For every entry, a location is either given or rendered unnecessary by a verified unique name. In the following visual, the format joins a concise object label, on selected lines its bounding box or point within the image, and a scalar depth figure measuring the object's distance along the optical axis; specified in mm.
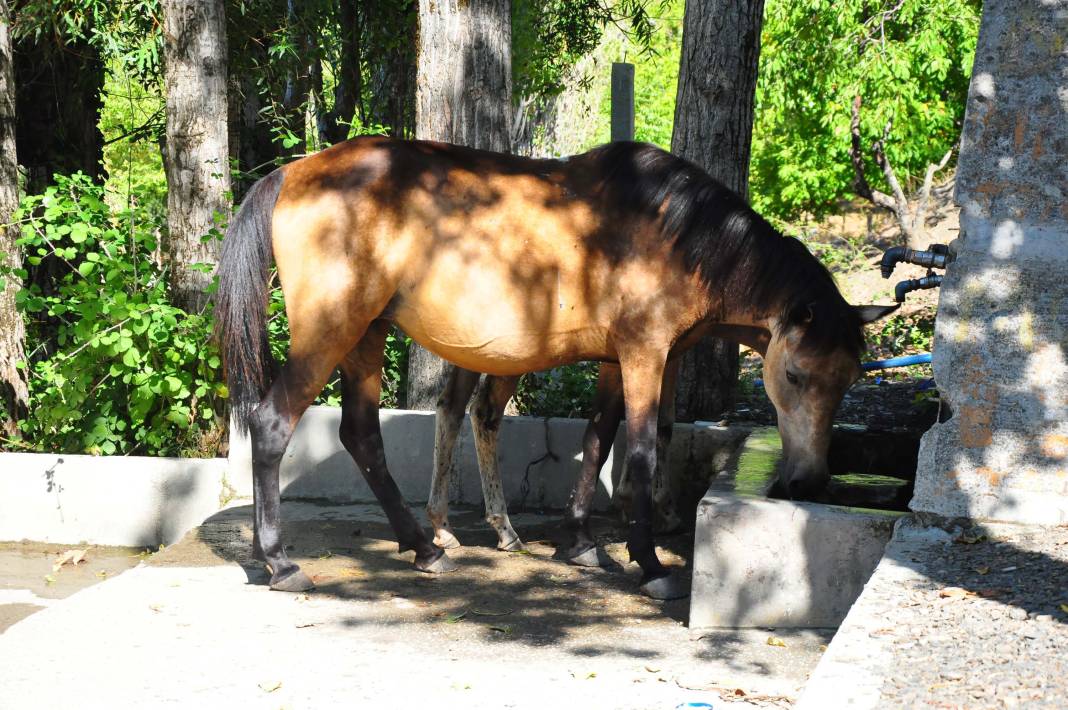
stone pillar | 4465
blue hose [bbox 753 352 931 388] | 7773
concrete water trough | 4773
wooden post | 7746
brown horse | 5438
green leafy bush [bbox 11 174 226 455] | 6895
